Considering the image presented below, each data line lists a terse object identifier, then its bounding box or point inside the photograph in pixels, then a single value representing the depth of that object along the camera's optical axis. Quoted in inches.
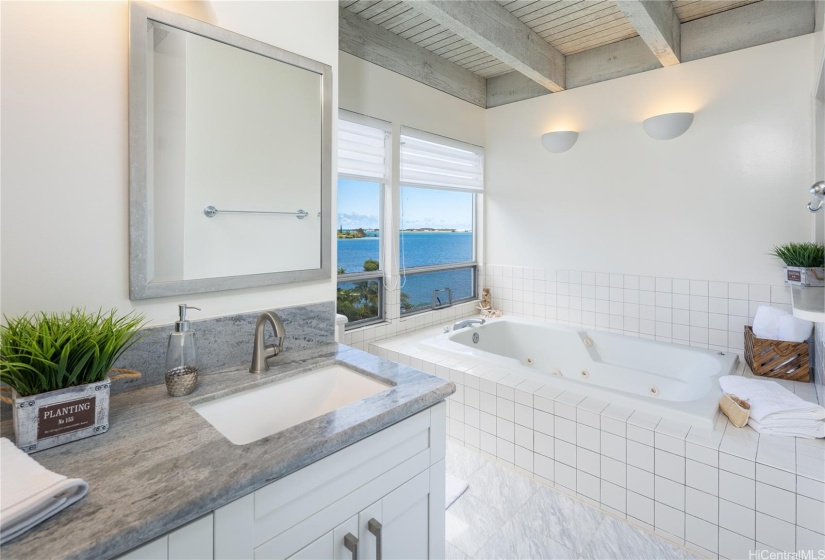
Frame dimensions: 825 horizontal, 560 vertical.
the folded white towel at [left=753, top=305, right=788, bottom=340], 93.1
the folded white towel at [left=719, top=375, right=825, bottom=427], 67.0
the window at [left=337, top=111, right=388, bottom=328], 109.9
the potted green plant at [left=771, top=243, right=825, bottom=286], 84.9
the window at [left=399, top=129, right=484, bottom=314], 128.0
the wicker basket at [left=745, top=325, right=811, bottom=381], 89.4
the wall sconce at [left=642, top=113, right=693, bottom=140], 108.8
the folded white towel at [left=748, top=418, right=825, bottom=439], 65.9
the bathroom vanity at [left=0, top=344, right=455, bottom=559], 26.8
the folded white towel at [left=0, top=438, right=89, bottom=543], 24.2
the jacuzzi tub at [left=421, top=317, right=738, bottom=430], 79.4
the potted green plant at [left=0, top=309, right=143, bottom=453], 33.9
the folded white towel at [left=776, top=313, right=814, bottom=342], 90.5
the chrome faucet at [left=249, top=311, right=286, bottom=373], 52.8
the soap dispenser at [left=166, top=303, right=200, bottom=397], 45.3
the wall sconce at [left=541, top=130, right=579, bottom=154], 130.1
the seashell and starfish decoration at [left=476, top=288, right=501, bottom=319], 147.3
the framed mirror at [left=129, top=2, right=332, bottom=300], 48.0
